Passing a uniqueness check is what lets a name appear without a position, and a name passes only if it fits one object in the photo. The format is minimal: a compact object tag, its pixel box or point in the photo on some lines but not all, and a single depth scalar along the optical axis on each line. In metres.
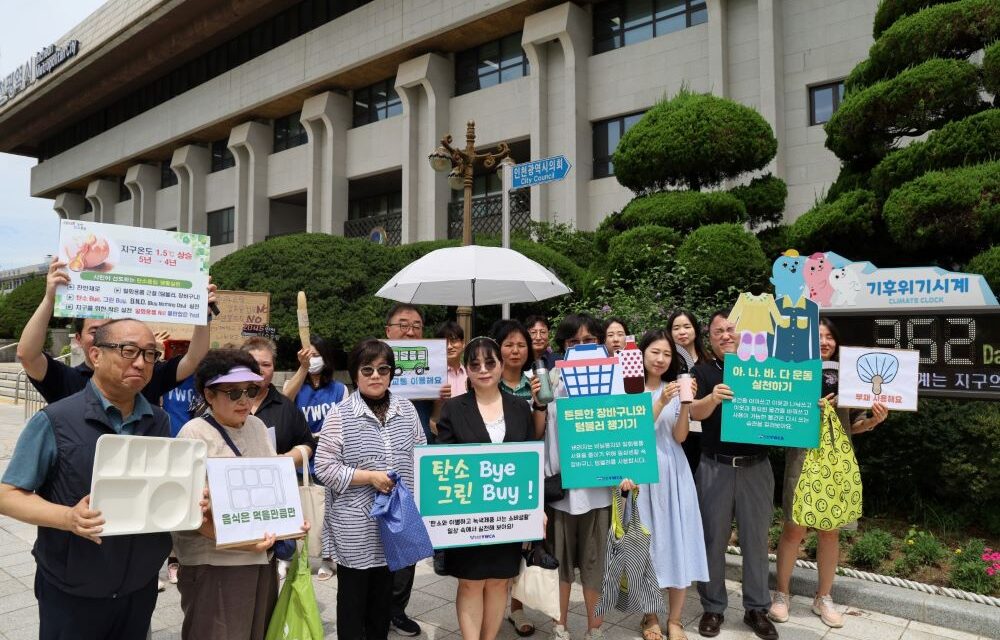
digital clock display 5.24
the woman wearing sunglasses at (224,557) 3.00
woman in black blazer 3.84
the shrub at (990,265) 6.69
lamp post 10.04
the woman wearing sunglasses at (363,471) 3.68
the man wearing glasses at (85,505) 2.42
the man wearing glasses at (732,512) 4.47
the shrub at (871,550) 5.31
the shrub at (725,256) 9.12
